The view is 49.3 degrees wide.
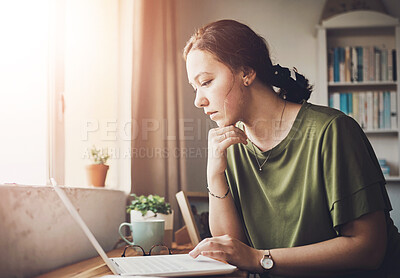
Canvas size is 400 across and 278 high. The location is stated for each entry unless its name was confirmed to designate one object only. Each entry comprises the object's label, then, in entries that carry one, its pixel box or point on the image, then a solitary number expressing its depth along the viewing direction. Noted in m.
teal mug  1.39
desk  0.96
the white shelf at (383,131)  2.91
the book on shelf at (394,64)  2.95
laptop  0.85
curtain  2.14
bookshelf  2.93
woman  1.01
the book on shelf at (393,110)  2.92
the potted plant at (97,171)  1.84
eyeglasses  1.35
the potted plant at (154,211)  1.53
